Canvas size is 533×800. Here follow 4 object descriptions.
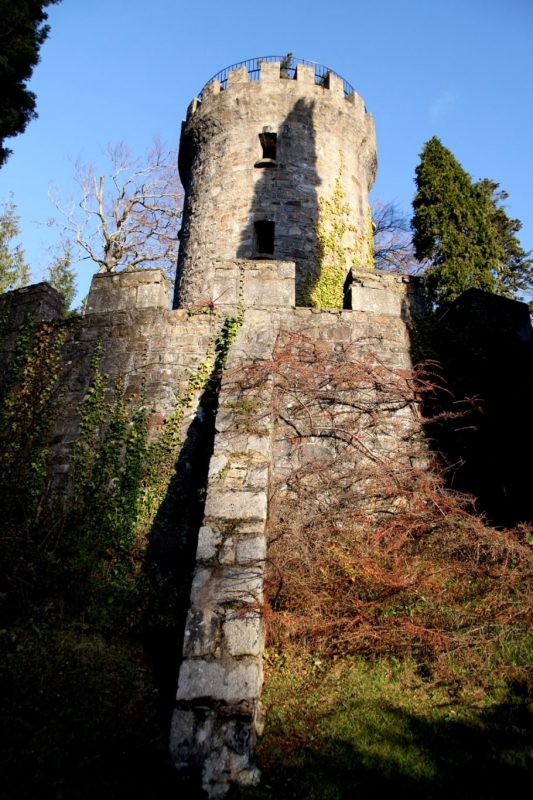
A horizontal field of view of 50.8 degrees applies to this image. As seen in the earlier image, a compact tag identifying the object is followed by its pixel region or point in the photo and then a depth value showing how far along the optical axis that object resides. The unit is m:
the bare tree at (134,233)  18.95
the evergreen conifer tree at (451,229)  9.43
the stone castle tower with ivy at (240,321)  3.44
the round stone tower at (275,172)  12.31
